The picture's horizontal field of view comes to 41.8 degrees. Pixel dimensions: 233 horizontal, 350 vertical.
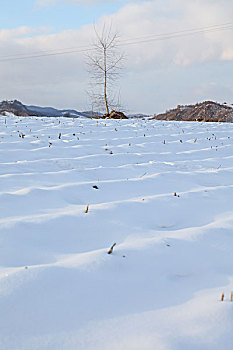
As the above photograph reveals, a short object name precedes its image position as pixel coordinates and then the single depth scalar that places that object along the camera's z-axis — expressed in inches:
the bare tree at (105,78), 943.7
